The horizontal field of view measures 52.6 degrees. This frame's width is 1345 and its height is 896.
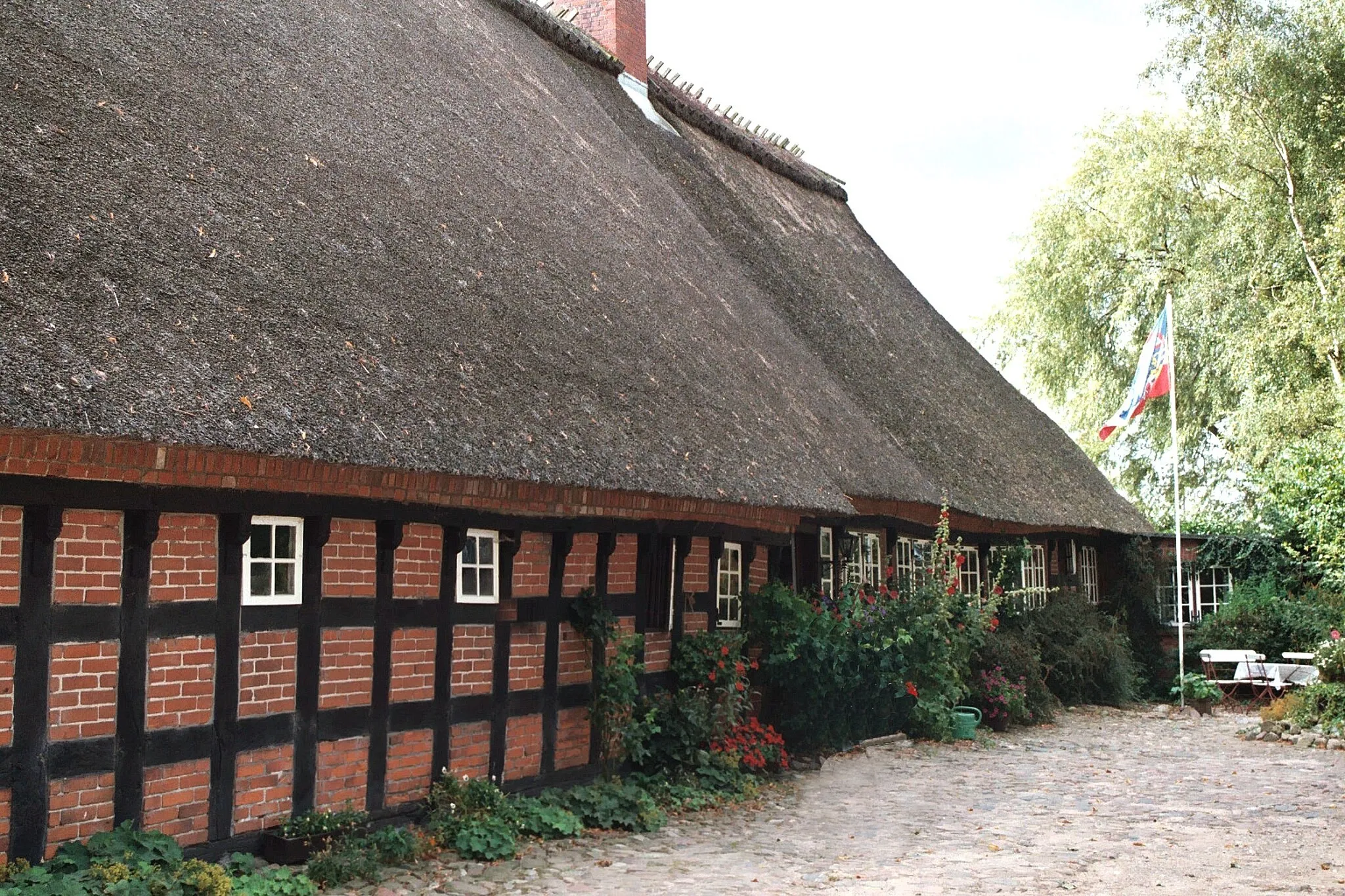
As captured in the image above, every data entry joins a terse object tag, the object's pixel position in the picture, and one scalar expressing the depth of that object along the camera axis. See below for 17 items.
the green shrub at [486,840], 7.09
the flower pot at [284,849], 6.46
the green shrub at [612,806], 8.17
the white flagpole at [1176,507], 16.05
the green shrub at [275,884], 5.91
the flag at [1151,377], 16.38
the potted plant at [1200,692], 16.47
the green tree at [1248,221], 19.91
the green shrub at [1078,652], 15.82
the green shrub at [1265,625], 17.03
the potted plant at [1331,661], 13.56
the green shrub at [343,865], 6.34
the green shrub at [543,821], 7.67
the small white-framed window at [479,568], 8.03
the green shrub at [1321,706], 13.30
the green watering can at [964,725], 13.06
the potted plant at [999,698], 13.80
